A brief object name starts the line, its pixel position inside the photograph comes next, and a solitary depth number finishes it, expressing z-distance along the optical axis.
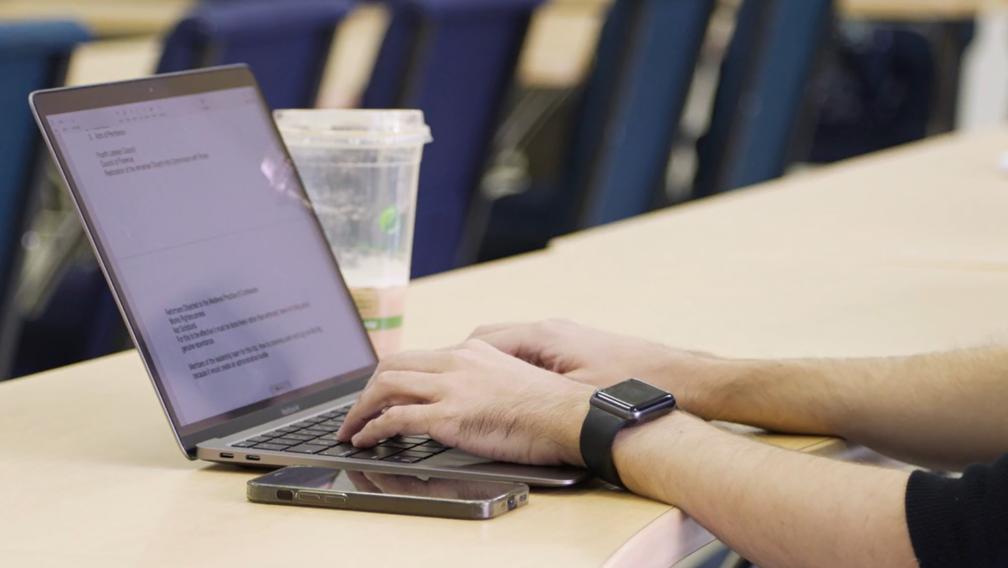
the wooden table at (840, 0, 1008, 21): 6.62
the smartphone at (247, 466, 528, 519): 1.65
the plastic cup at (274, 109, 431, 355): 1.95
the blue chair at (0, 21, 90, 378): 2.67
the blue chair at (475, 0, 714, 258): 4.14
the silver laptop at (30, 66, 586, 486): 1.76
